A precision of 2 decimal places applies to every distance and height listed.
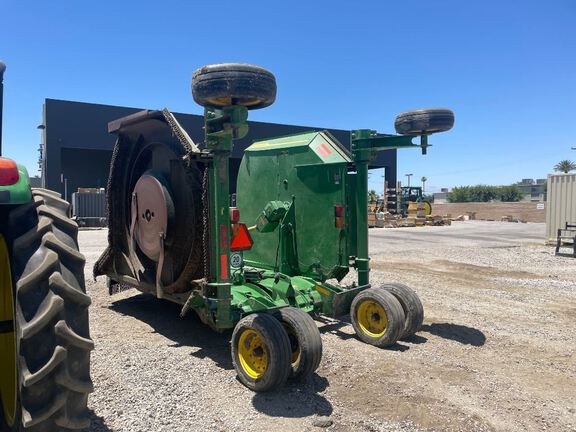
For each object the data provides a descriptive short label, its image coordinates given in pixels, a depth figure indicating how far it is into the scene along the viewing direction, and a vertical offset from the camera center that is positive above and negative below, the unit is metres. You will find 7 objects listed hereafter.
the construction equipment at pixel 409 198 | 33.53 +0.42
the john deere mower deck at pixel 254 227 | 4.04 -0.28
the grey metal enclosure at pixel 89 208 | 22.98 -0.17
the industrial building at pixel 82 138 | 24.02 +3.63
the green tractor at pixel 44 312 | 2.19 -0.52
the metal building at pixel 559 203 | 16.67 +0.00
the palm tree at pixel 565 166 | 70.12 +5.73
